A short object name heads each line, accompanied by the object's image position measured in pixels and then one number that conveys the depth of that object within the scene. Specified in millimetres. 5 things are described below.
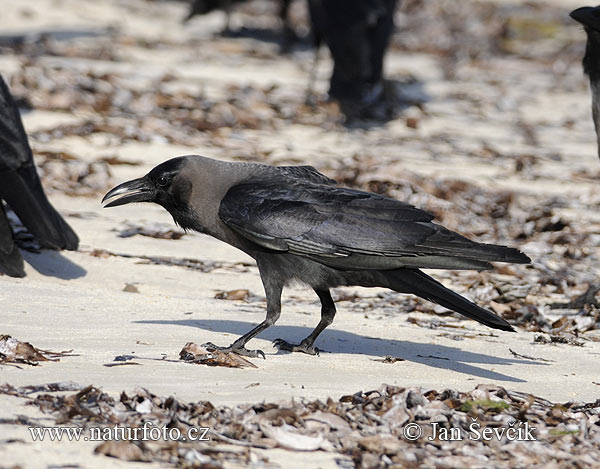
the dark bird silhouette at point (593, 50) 13426
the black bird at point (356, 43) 25484
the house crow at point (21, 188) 12891
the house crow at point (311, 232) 9430
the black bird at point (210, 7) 38937
